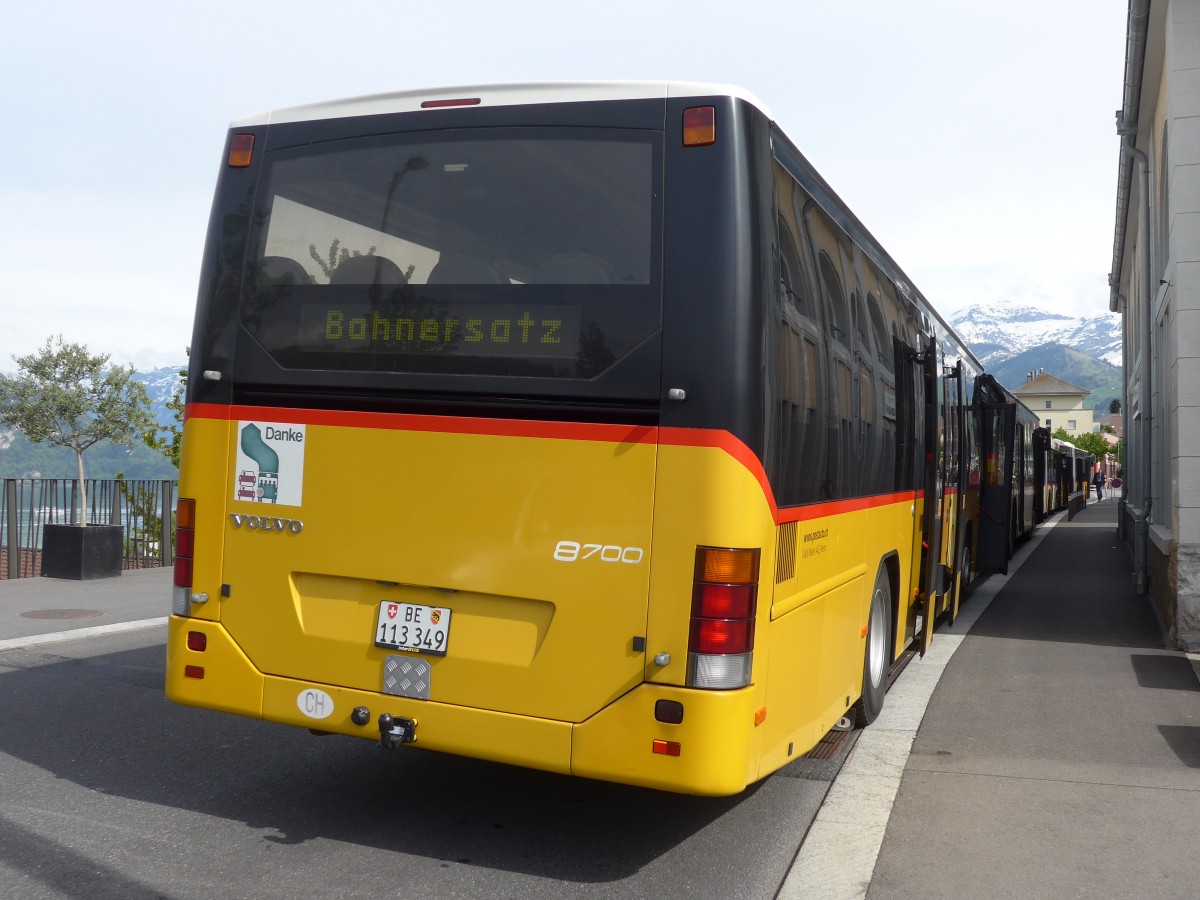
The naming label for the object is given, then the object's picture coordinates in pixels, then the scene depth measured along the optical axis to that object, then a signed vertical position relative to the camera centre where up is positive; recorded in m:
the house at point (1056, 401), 167.88 +11.55
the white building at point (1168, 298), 10.82 +2.10
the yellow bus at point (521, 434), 4.23 +0.12
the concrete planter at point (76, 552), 14.12 -1.26
